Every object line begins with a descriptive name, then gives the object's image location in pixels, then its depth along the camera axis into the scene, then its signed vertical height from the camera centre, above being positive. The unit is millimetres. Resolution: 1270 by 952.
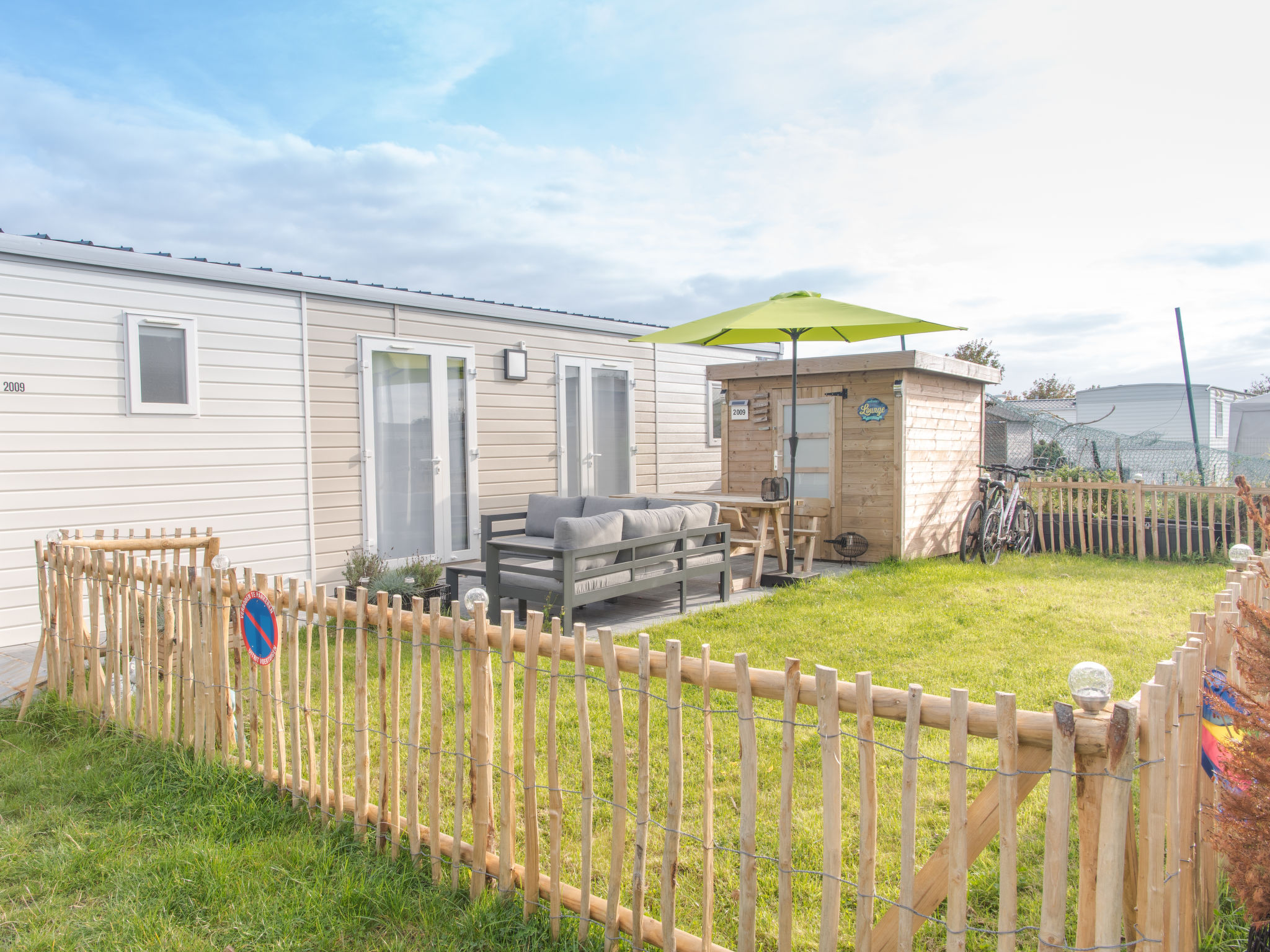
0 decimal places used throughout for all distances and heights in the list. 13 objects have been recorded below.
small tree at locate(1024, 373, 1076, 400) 33219 +2491
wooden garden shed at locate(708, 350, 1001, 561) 8344 +131
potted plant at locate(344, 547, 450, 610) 6230 -986
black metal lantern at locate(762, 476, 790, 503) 7609 -366
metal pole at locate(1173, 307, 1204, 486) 11906 +1575
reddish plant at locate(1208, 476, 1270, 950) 1660 -766
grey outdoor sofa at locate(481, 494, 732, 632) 5574 -807
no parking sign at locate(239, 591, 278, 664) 3025 -654
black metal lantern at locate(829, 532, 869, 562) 8508 -1032
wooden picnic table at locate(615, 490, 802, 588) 7426 -593
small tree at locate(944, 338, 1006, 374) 29000 +3593
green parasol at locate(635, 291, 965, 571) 6648 +1136
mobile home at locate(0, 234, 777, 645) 5543 +452
